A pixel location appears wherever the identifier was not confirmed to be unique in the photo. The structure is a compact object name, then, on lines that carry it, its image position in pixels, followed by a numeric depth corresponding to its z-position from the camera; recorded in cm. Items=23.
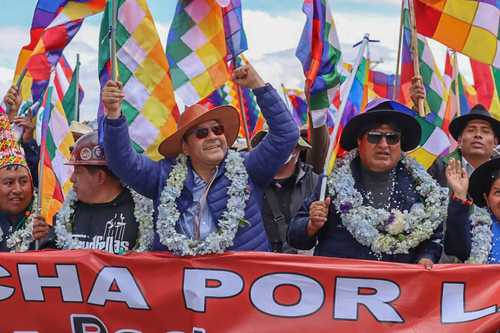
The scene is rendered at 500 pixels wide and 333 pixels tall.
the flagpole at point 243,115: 640
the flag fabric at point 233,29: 683
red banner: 446
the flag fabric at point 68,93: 970
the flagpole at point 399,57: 628
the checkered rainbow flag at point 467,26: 604
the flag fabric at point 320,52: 625
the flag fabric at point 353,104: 504
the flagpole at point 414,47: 583
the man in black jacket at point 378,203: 471
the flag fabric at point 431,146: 661
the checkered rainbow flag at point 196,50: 641
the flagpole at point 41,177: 546
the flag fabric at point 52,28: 647
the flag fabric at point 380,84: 1155
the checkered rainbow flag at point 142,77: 618
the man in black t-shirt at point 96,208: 517
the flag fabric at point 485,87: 867
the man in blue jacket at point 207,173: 477
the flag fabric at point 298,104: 1296
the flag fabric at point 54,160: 574
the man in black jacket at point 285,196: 597
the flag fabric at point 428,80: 695
